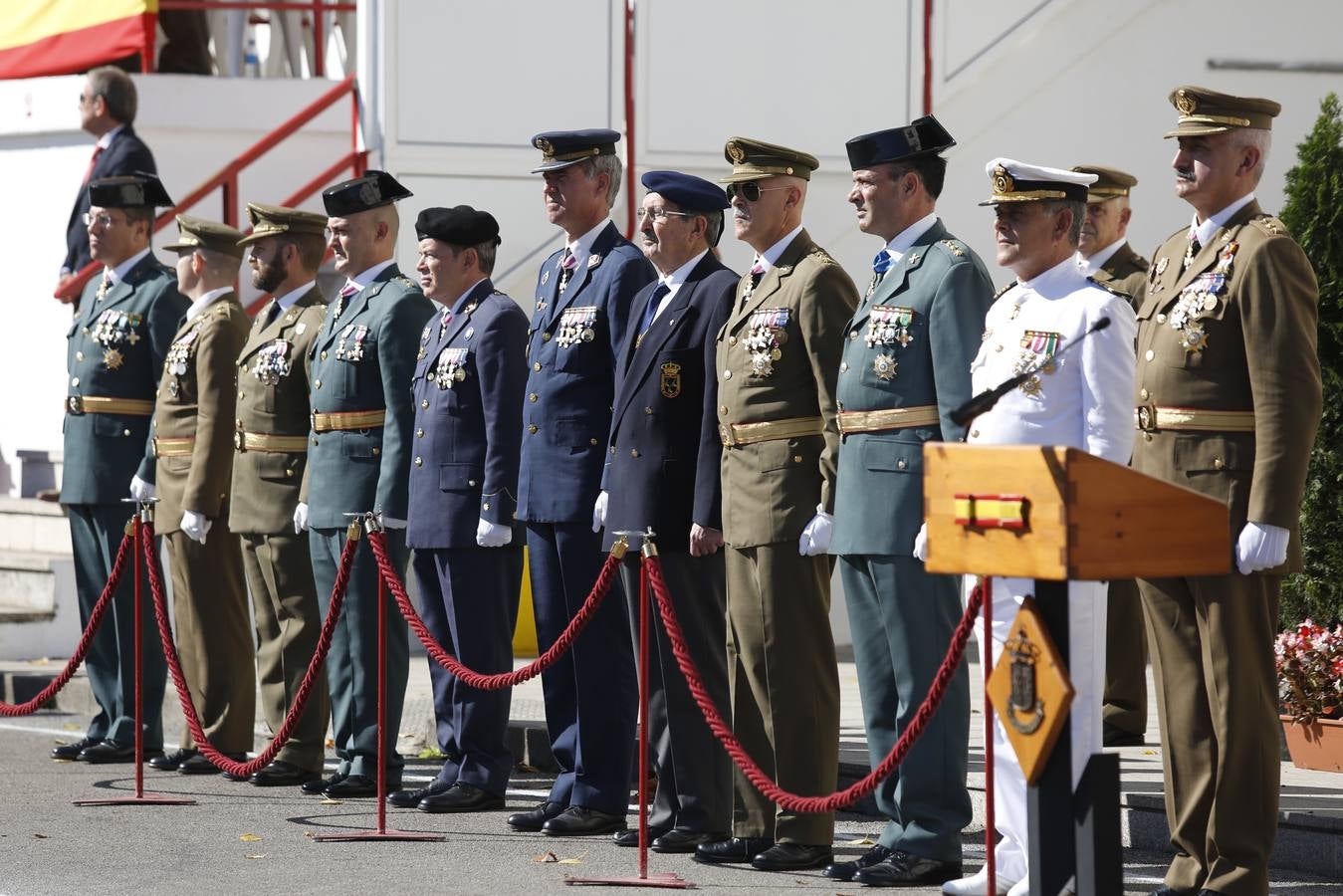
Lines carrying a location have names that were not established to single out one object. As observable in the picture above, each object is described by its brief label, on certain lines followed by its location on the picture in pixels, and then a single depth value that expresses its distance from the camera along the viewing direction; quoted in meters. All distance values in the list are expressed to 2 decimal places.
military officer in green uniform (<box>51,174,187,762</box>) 18.77
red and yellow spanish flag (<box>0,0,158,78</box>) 26.66
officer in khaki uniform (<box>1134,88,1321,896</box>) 11.19
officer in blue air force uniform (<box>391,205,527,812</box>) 15.66
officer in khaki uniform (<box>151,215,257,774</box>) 17.84
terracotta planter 15.27
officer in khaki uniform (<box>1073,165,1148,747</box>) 17.03
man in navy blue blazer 14.04
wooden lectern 8.84
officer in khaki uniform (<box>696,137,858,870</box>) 13.38
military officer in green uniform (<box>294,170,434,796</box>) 16.48
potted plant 15.21
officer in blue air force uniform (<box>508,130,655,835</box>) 14.97
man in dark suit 23.95
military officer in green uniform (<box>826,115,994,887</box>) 12.63
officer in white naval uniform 11.66
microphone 9.02
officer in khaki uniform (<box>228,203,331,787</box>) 17.23
